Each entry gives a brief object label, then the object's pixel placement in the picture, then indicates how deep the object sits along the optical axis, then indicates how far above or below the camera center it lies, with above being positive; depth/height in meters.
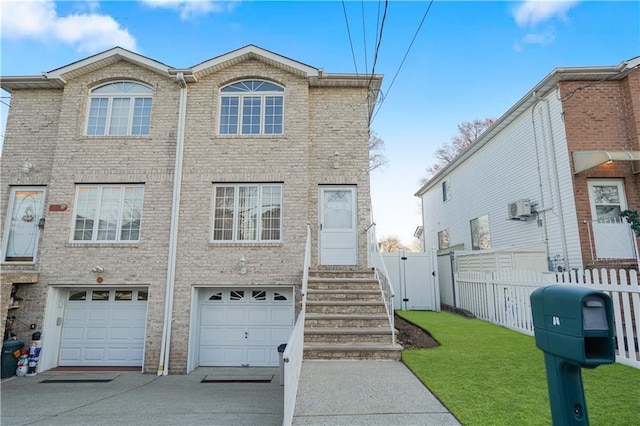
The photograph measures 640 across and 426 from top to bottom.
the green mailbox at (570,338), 1.70 -0.42
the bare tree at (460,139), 22.28 +8.28
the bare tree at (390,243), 35.41 +1.86
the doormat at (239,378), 6.76 -2.46
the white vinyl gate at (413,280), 11.27 -0.67
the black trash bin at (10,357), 7.19 -2.09
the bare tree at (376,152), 19.67 +6.41
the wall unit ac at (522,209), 10.32 +1.59
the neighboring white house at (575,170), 8.51 +2.48
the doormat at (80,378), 6.93 -2.51
